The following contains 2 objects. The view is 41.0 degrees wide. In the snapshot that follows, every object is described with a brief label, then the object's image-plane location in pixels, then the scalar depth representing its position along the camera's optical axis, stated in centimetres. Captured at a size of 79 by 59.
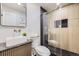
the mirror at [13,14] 138
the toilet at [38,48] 161
